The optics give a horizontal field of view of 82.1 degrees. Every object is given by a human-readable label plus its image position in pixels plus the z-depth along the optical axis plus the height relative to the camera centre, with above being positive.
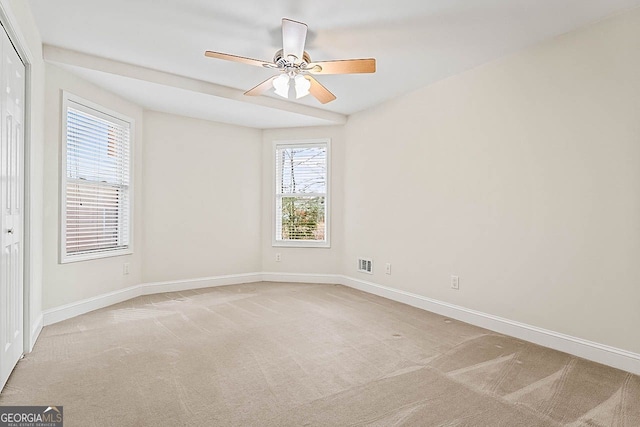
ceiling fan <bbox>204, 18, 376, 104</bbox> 2.66 +1.19
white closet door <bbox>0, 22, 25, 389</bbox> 2.18 +0.06
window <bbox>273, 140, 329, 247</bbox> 5.64 +0.31
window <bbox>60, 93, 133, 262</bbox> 3.71 +0.34
